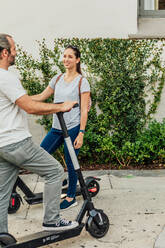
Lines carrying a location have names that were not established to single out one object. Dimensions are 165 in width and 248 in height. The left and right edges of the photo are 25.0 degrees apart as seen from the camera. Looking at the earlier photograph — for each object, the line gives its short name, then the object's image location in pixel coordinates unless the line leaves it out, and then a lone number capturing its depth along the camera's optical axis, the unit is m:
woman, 3.94
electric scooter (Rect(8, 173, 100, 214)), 4.04
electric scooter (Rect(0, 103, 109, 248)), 3.02
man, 2.87
